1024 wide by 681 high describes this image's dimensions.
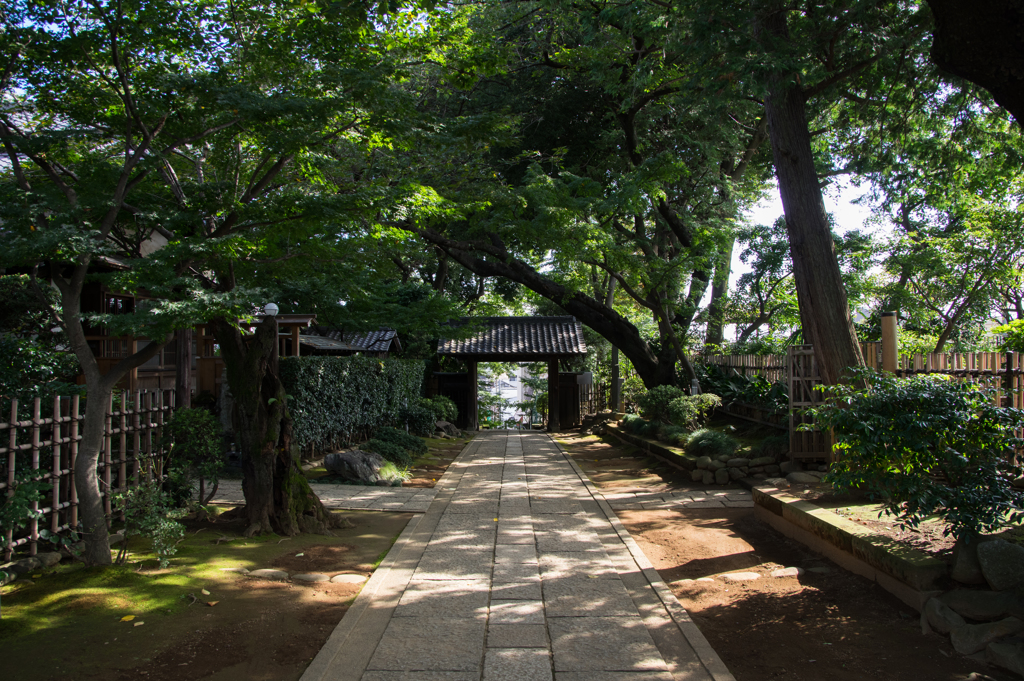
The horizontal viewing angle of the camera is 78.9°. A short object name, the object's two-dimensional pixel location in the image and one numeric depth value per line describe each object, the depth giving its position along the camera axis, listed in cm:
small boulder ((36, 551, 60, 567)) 474
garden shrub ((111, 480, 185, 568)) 472
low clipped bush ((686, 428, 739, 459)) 995
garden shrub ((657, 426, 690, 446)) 1158
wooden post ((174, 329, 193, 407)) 1062
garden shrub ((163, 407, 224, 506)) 615
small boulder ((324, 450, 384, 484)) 961
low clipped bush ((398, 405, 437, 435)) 1673
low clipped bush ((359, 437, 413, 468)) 1112
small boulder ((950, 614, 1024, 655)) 355
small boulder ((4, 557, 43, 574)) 448
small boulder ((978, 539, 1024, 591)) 377
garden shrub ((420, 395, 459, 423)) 1843
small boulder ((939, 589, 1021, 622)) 366
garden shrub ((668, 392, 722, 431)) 1252
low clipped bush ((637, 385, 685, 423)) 1347
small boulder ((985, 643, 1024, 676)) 329
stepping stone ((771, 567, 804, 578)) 515
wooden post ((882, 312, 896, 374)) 730
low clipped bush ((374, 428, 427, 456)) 1272
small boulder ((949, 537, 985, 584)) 395
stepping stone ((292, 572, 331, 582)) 488
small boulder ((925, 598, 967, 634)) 376
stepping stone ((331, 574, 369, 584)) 492
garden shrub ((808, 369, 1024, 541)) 392
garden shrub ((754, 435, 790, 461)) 940
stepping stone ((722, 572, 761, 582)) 513
